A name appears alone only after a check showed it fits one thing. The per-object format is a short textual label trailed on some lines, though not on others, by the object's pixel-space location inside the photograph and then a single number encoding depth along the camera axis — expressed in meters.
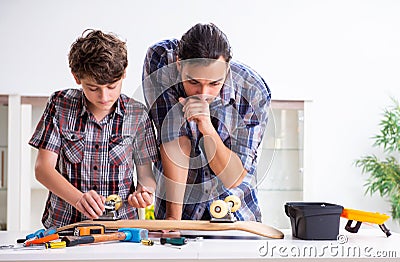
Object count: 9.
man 2.58
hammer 2.24
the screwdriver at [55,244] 2.20
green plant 4.70
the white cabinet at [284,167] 4.69
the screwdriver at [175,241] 2.26
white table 2.12
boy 2.72
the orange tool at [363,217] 2.45
